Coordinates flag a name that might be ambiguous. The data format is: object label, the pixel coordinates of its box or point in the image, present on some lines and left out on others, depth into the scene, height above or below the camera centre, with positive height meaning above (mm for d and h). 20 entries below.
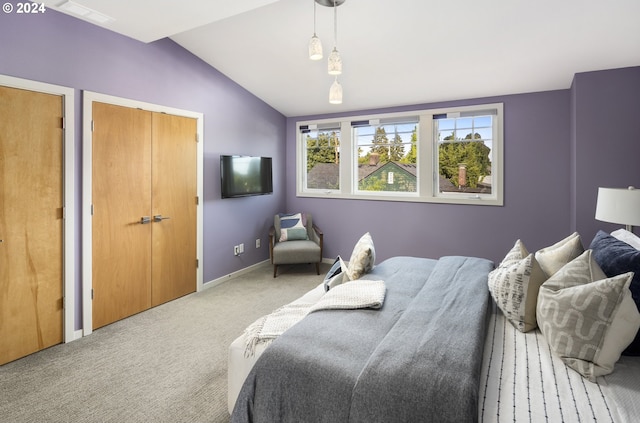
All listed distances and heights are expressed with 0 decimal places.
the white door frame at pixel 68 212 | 2902 -44
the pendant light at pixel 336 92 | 2594 +837
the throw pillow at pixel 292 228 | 5125 -315
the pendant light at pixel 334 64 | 2377 +961
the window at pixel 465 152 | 4426 +694
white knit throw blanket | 1901 -566
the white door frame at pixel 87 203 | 3041 +32
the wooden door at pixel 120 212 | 3193 -50
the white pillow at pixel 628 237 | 2207 -211
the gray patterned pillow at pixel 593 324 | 1421 -488
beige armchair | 4762 -485
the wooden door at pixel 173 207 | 3736 -4
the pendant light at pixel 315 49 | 2344 +1047
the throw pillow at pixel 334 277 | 2520 -516
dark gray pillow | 1532 -261
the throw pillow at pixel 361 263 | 2689 -432
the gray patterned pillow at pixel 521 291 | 1808 -447
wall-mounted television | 4455 +412
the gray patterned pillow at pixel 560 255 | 1982 -279
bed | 1251 -664
